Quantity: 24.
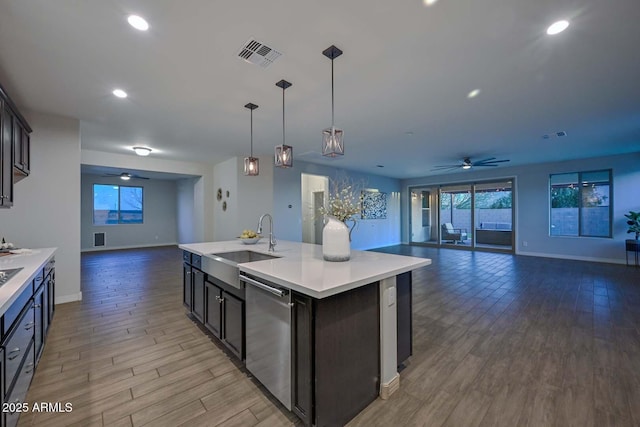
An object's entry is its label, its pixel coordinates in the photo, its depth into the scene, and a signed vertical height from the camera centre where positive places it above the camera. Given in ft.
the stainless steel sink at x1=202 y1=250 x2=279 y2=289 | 7.27 -1.61
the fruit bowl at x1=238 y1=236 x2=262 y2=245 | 11.15 -1.11
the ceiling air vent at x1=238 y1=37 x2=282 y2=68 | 7.43 +4.69
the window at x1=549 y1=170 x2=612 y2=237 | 22.45 +0.82
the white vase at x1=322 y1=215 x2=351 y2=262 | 7.16 -0.72
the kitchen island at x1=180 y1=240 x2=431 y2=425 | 5.05 -2.49
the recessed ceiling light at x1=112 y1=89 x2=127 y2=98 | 10.18 +4.72
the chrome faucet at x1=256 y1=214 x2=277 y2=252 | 9.68 -1.07
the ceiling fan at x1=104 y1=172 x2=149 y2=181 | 26.31 +3.95
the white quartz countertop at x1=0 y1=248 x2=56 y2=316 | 4.75 -1.40
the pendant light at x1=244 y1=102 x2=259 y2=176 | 11.15 +1.99
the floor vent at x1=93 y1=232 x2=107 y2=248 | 28.78 -2.80
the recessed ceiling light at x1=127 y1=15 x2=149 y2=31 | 6.39 +4.69
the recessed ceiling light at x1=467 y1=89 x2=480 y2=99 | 10.29 +4.71
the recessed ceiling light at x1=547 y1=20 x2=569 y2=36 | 6.62 +4.71
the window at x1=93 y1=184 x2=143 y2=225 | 29.37 +1.08
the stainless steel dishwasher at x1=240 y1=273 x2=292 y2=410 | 5.53 -2.75
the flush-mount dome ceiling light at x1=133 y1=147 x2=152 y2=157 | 18.62 +4.47
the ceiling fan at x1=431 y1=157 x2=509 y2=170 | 21.93 +4.23
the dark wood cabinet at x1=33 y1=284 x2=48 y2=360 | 6.93 -2.95
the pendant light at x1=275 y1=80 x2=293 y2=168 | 9.45 +2.07
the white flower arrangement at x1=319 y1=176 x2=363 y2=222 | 7.23 +0.12
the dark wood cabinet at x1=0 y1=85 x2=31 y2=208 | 7.51 +2.14
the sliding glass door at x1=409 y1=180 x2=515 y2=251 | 28.04 -0.22
